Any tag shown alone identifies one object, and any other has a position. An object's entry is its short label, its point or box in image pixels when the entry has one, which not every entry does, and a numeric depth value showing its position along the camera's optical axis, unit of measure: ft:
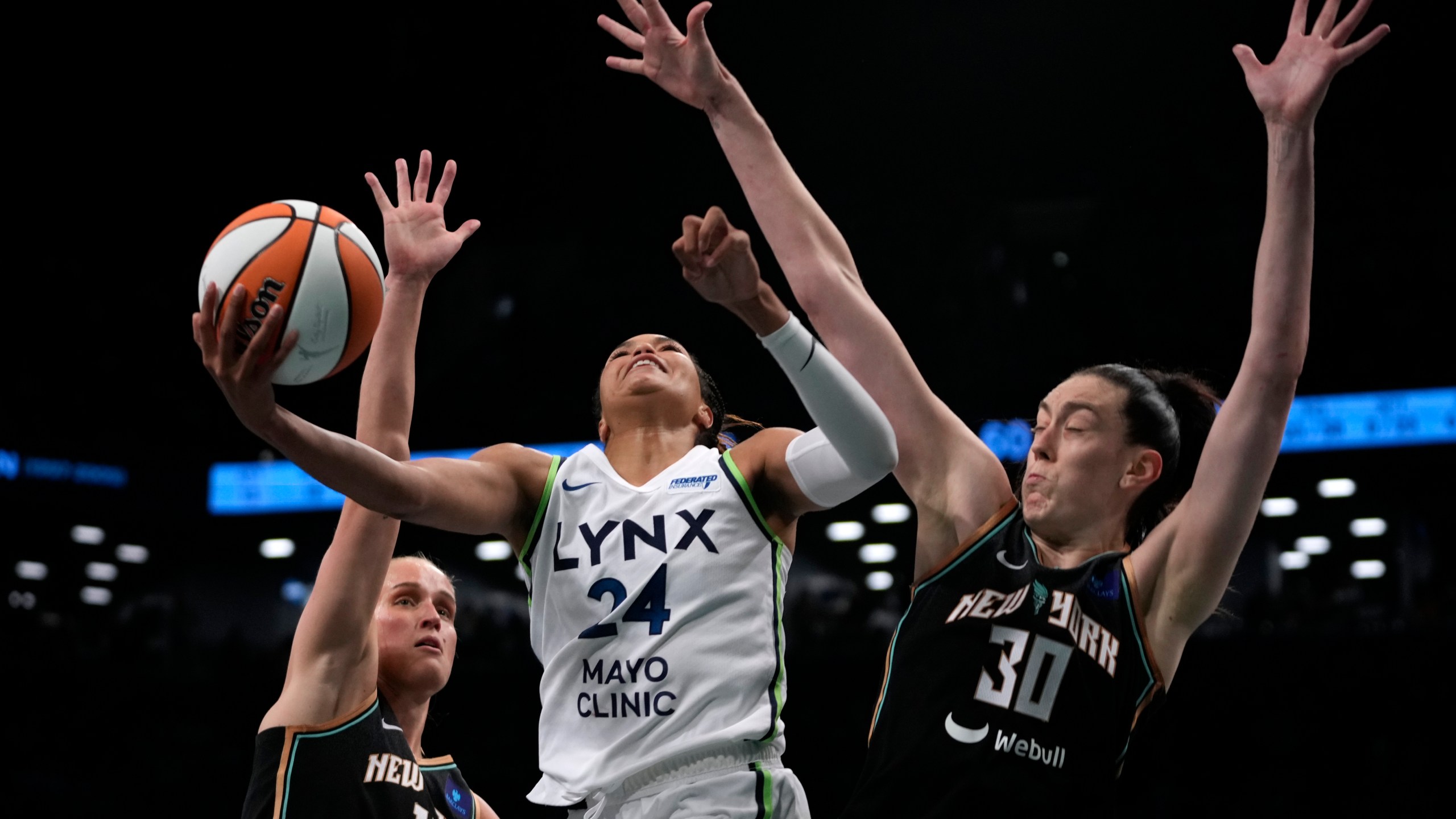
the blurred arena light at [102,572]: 62.23
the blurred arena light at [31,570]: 59.57
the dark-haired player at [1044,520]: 9.59
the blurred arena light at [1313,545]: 53.83
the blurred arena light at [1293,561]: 53.98
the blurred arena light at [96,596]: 61.52
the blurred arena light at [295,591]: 65.77
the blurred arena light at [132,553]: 63.36
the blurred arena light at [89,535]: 61.93
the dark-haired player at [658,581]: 9.86
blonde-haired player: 12.25
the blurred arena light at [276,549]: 65.46
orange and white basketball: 9.43
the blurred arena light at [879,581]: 56.65
